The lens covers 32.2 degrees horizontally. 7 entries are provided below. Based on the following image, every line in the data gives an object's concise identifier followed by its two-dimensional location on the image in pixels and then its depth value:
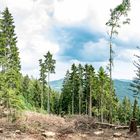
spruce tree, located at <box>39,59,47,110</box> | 62.61
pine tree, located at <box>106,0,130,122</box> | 25.10
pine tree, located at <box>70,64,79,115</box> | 57.71
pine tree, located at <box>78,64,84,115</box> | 57.32
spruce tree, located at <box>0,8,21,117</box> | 19.62
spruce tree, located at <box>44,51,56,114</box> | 61.58
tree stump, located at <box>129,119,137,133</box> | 17.06
